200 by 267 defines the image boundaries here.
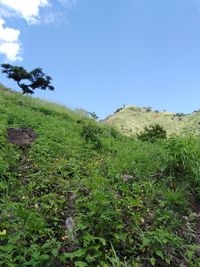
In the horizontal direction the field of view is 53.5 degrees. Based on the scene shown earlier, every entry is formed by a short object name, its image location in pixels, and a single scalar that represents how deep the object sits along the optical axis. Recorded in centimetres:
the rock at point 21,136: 362
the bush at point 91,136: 422
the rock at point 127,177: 260
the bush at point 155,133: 741
